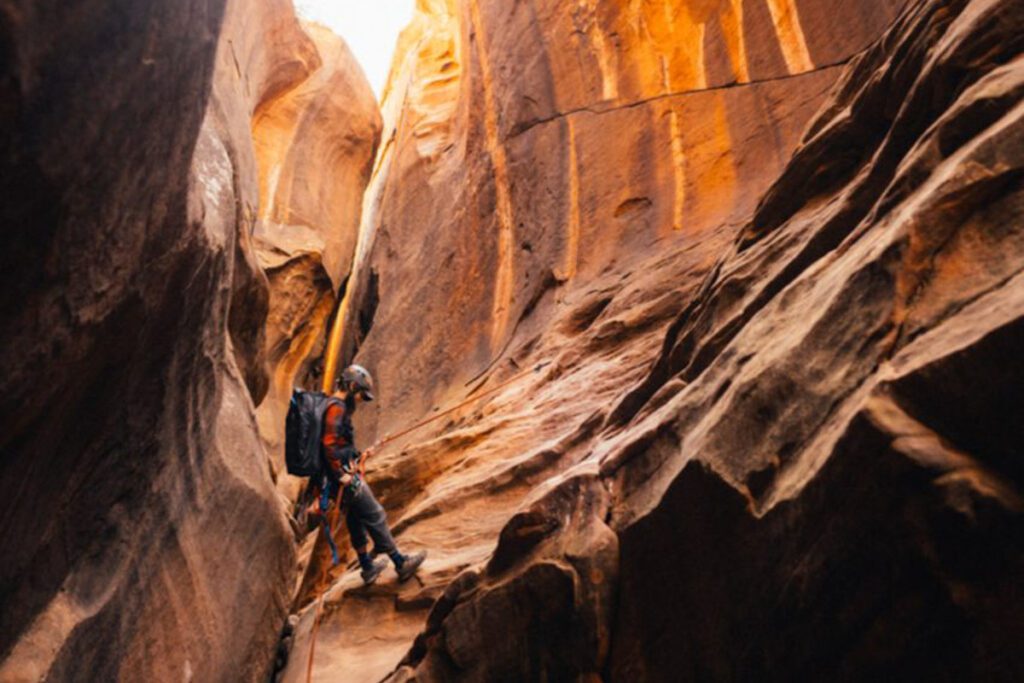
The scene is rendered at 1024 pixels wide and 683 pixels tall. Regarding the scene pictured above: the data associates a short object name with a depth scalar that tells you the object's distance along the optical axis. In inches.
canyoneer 328.2
